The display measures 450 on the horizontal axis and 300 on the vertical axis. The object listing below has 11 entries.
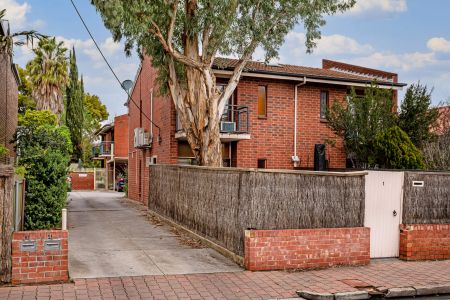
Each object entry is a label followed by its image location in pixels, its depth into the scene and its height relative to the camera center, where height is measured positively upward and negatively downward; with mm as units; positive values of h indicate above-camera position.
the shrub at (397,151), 14320 +336
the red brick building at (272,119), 18328 +1630
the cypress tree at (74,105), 46219 +5179
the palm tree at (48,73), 33719 +5979
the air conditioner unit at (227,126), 17250 +1223
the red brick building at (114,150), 41281 +829
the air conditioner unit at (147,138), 22062 +987
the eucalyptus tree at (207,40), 13422 +3500
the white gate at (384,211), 10750 -1084
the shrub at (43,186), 10484 -602
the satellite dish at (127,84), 28425 +4466
